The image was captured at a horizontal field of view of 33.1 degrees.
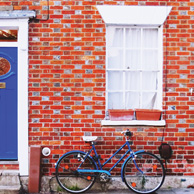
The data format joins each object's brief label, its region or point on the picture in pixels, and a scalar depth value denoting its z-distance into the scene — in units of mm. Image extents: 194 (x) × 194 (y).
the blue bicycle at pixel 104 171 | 5594
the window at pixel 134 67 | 6000
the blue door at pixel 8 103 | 5938
